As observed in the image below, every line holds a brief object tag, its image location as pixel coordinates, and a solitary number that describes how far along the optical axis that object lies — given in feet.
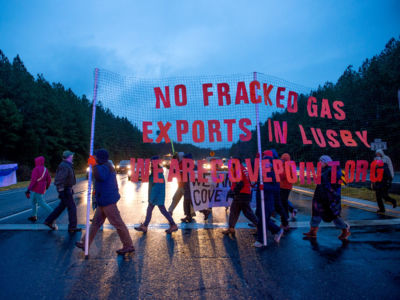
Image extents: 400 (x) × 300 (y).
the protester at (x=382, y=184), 23.82
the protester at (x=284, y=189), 21.61
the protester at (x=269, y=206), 16.92
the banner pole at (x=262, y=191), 16.10
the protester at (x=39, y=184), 21.47
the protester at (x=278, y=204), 19.12
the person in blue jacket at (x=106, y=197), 14.20
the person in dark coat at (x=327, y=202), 16.92
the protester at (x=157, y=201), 19.17
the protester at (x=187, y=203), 22.53
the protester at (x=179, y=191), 22.17
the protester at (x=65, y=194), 19.49
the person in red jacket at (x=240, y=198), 18.17
